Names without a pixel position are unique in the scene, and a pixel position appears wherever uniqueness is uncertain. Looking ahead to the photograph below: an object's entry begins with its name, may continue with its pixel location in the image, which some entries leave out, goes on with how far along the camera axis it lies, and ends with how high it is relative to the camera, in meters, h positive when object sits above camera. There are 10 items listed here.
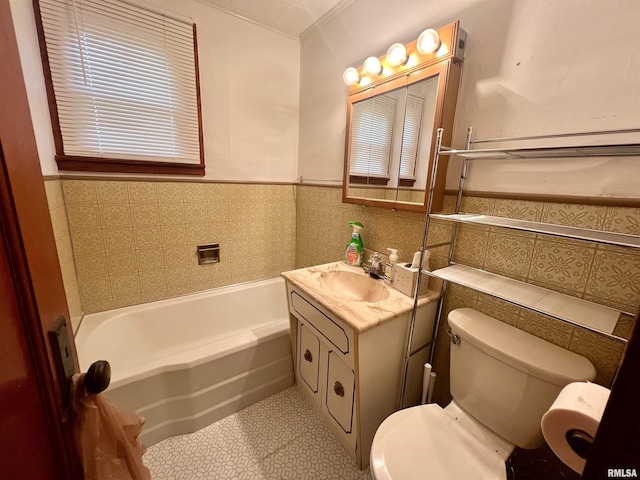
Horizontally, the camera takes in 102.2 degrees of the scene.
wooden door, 0.30 -0.17
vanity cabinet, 1.07 -0.81
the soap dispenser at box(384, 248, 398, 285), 1.30 -0.39
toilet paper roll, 0.49 -0.42
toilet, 0.79 -0.76
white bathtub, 1.28 -1.02
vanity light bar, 1.03 +0.59
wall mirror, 1.07 +0.32
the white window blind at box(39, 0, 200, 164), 1.37 +0.57
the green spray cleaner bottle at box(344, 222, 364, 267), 1.57 -0.36
